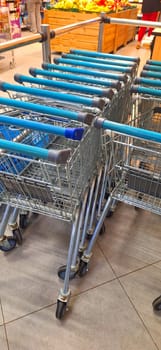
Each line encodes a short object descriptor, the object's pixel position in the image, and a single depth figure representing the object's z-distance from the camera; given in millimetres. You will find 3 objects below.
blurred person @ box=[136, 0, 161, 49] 4316
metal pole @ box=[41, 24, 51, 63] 1625
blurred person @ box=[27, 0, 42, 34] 6629
